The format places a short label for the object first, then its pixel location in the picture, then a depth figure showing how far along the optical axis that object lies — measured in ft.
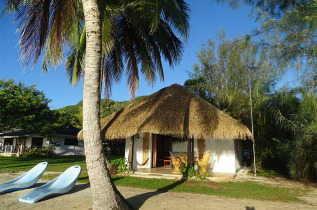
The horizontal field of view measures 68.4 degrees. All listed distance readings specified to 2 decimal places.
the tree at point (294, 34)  13.88
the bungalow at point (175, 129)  30.60
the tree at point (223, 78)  48.85
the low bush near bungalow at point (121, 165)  33.87
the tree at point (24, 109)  52.49
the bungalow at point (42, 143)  78.18
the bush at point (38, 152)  71.72
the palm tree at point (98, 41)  14.71
